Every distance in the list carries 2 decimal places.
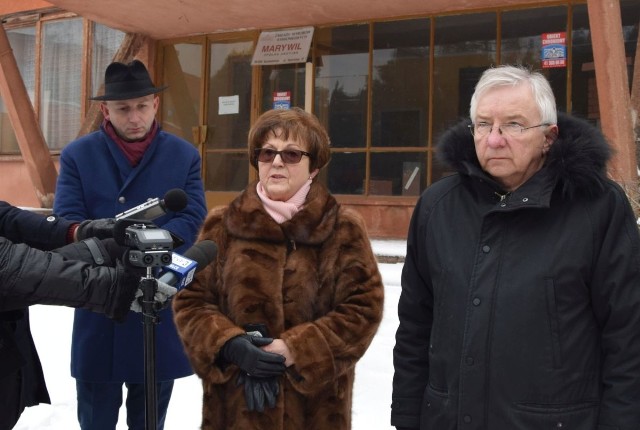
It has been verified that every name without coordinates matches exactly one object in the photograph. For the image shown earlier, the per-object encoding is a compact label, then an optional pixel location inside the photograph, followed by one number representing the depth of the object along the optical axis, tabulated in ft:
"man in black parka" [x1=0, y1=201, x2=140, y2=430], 6.15
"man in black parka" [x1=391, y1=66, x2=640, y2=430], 6.25
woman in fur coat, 8.06
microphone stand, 5.57
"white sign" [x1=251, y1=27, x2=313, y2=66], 32.22
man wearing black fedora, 10.19
